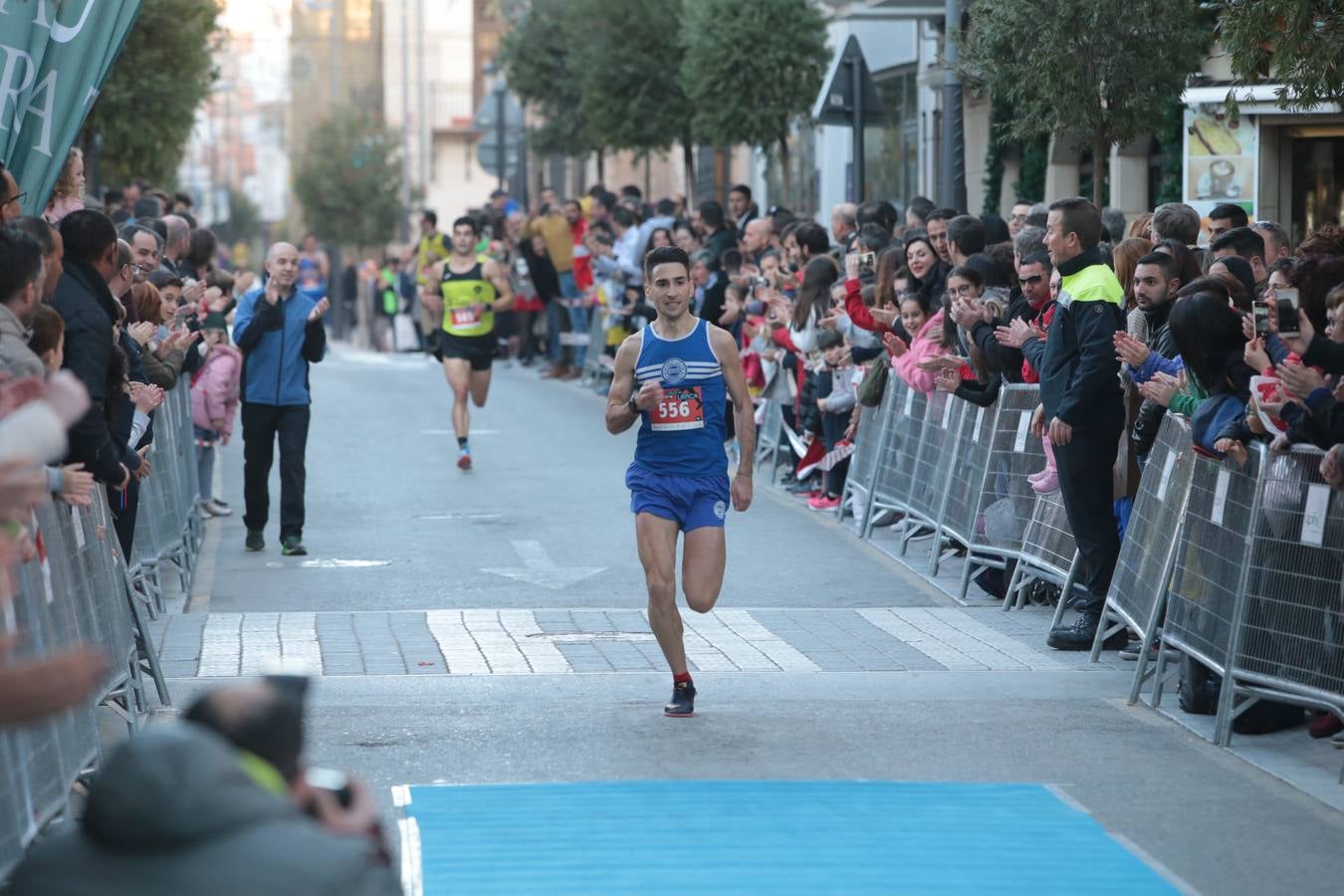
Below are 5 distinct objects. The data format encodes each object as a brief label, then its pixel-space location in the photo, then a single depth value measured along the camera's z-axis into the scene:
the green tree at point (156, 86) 30.81
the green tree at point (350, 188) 79.44
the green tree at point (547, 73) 40.47
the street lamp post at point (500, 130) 41.17
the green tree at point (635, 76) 34.06
